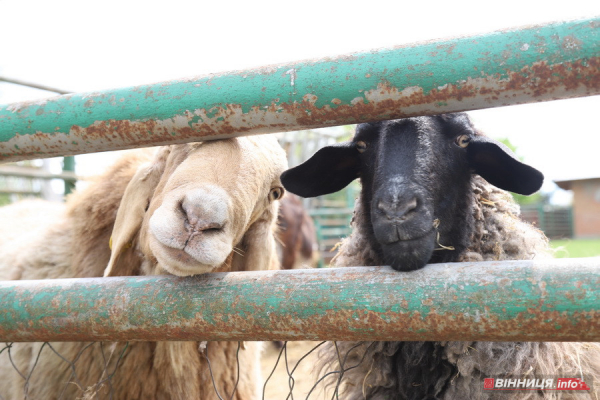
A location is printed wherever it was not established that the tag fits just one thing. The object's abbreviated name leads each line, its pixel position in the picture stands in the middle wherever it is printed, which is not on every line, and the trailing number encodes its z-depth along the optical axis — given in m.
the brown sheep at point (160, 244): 0.79
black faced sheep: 0.85
